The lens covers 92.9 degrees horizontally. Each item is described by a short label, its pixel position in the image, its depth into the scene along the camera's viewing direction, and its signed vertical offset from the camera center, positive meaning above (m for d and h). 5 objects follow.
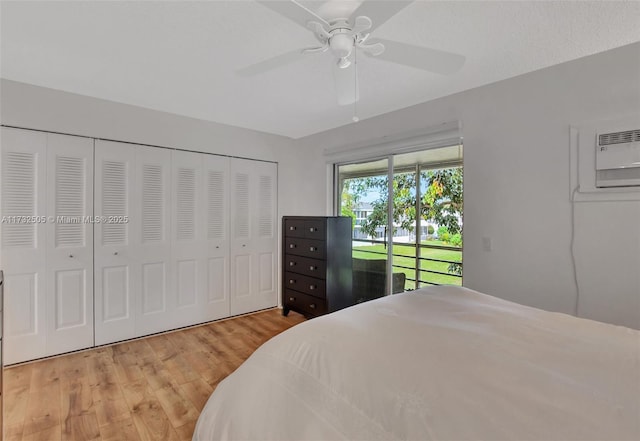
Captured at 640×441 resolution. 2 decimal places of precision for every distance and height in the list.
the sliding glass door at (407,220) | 2.92 +0.00
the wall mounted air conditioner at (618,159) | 1.81 +0.38
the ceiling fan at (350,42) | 1.19 +0.83
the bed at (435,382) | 0.73 -0.46
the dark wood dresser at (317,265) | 3.12 -0.49
